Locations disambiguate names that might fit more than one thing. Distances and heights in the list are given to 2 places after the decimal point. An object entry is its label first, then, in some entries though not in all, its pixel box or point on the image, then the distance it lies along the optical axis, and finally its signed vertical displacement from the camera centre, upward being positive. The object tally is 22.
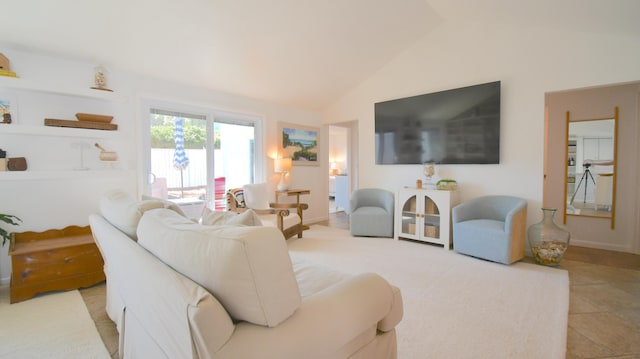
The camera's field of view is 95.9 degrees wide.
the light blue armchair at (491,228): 3.30 -0.71
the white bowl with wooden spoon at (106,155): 3.31 +0.19
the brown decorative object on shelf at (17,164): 2.85 +0.08
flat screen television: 3.99 +0.65
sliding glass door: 3.98 +0.25
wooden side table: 5.03 -0.40
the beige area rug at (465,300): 1.84 -1.12
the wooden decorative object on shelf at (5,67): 2.75 +1.01
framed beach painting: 5.50 +0.54
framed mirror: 3.96 +0.02
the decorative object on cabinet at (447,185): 4.17 -0.23
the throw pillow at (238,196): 4.32 -0.38
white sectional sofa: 0.88 -0.47
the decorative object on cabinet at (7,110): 2.85 +0.63
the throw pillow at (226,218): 1.80 -0.30
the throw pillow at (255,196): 4.38 -0.40
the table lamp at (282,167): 5.14 +0.06
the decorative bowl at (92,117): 3.17 +0.61
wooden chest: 2.48 -0.83
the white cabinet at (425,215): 4.03 -0.67
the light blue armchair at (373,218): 4.64 -0.77
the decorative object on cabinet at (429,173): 4.38 -0.06
